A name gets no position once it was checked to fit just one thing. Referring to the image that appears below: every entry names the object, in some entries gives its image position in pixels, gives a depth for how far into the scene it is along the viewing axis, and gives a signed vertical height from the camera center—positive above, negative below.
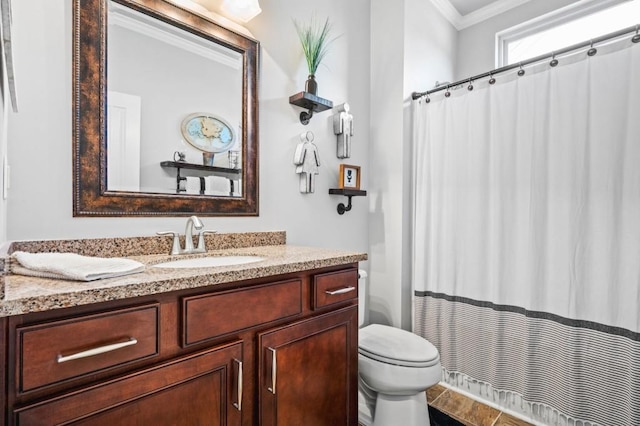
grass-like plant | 1.80 +0.95
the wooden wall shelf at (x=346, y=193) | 1.94 +0.10
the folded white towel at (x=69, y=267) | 0.75 -0.15
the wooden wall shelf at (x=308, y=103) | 1.71 +0.58
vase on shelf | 1.79 +0.69
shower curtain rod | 1.40 +0.79
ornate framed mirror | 1.16 +0.40
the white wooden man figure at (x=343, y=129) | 1.98 +0.50
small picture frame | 1.94 +0.21
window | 2.04 +1.28
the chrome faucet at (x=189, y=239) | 1.28 -0.12
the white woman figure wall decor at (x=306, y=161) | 1.79 +0.27
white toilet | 1.44 -0.75
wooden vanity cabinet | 0.64 -0.38
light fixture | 1.48 +0.93
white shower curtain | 1.44 -0.13
